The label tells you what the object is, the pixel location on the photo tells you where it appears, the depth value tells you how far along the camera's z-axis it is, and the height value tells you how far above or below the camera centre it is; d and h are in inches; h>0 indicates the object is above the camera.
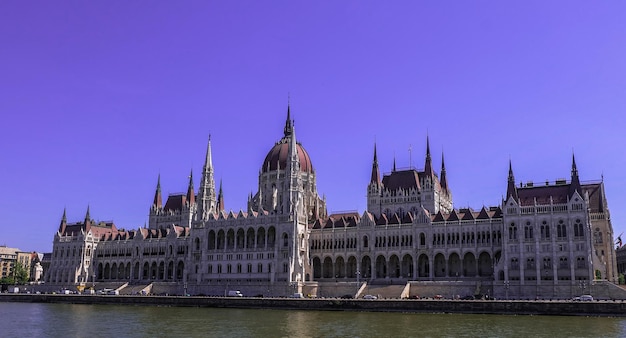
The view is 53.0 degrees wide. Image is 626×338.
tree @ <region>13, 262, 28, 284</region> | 6997.1 +55.7
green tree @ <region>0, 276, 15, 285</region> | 6614.2 -22.4
